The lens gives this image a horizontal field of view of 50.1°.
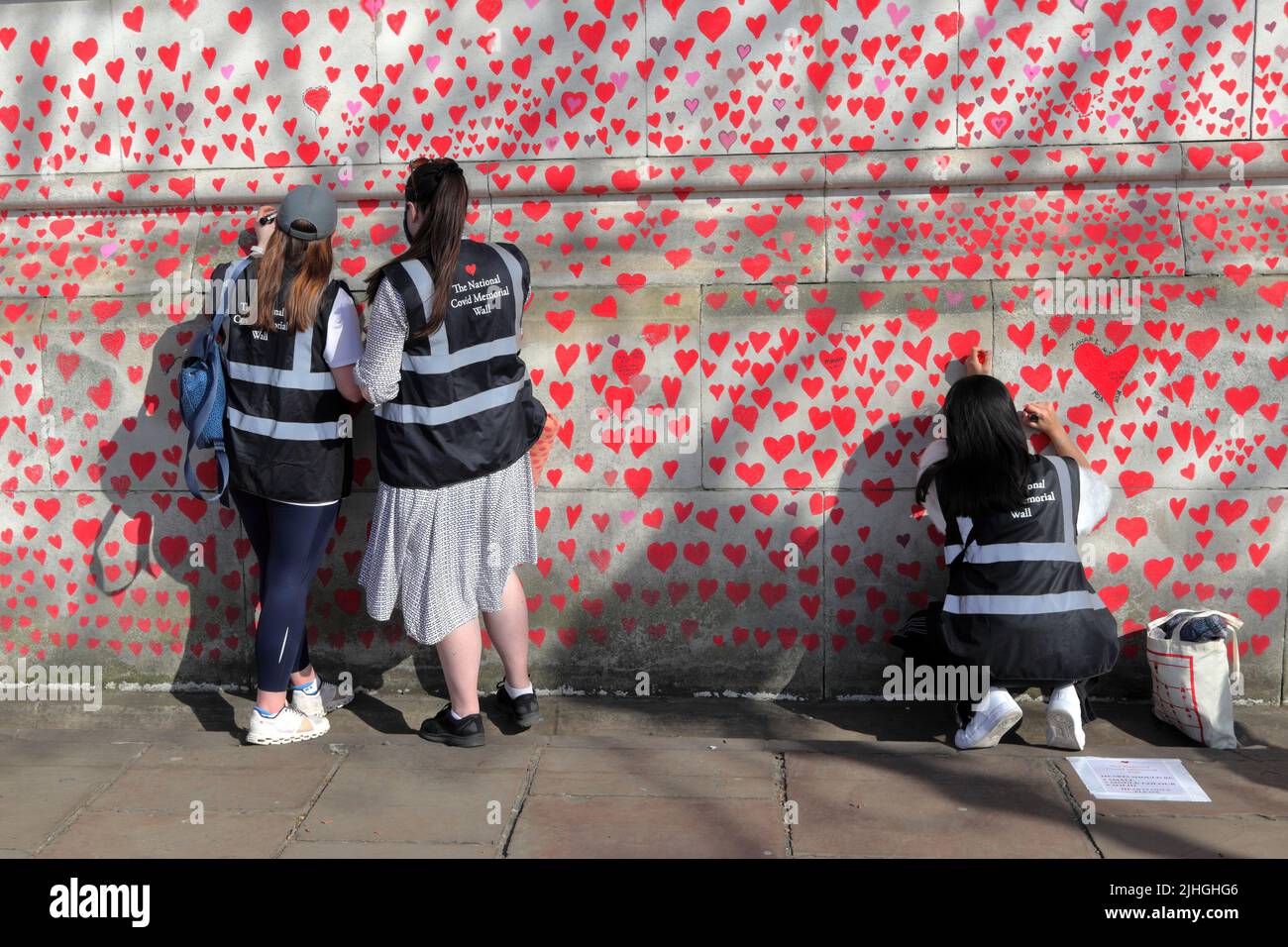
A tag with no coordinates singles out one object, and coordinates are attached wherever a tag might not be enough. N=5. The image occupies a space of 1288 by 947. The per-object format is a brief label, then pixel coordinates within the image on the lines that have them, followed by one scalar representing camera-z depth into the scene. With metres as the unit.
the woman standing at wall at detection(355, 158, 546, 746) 4.62
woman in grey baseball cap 4.79
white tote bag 4.91
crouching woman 4.82
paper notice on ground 4.39
